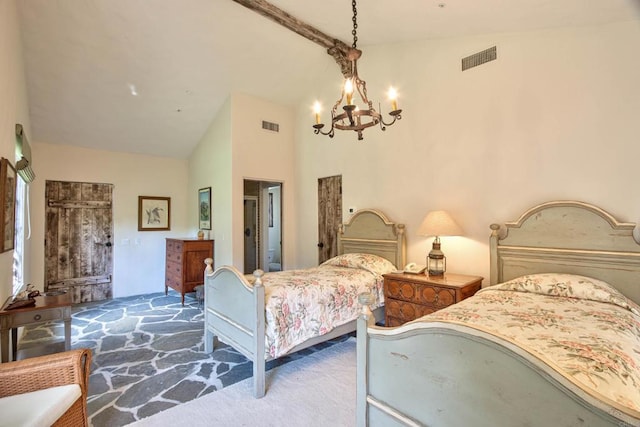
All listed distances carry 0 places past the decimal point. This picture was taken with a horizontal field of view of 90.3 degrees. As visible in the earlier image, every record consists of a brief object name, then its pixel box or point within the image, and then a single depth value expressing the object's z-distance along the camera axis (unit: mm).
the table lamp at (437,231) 3537
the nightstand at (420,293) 3211
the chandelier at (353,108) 2418
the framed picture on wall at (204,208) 5945
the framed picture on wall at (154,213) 6332
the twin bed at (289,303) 2734
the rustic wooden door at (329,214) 5191
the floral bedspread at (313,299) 2791
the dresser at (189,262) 5566
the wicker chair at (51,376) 1759
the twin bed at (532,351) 1198
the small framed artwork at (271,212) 9422
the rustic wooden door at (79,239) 5480
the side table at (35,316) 2568
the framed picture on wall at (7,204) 2616
